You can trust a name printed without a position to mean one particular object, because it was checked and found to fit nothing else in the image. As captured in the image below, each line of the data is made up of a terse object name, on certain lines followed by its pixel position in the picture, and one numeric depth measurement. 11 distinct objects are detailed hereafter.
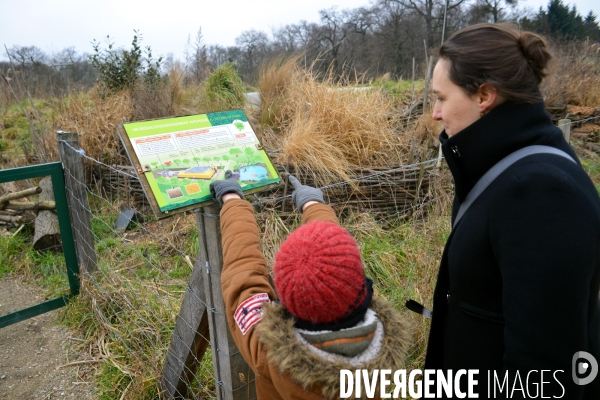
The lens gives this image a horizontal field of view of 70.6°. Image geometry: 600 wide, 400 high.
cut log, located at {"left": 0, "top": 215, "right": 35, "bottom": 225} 4.77
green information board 1.55
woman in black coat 1.01
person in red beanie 1.04
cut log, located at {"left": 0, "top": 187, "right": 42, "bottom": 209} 4.38
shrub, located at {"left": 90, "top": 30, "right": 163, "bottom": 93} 7.90
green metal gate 2.75
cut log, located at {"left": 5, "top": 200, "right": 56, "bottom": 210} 4.61
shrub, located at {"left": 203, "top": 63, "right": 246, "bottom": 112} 6.86
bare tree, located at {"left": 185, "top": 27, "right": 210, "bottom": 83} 8.84
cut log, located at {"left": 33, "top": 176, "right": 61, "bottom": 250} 4.32
